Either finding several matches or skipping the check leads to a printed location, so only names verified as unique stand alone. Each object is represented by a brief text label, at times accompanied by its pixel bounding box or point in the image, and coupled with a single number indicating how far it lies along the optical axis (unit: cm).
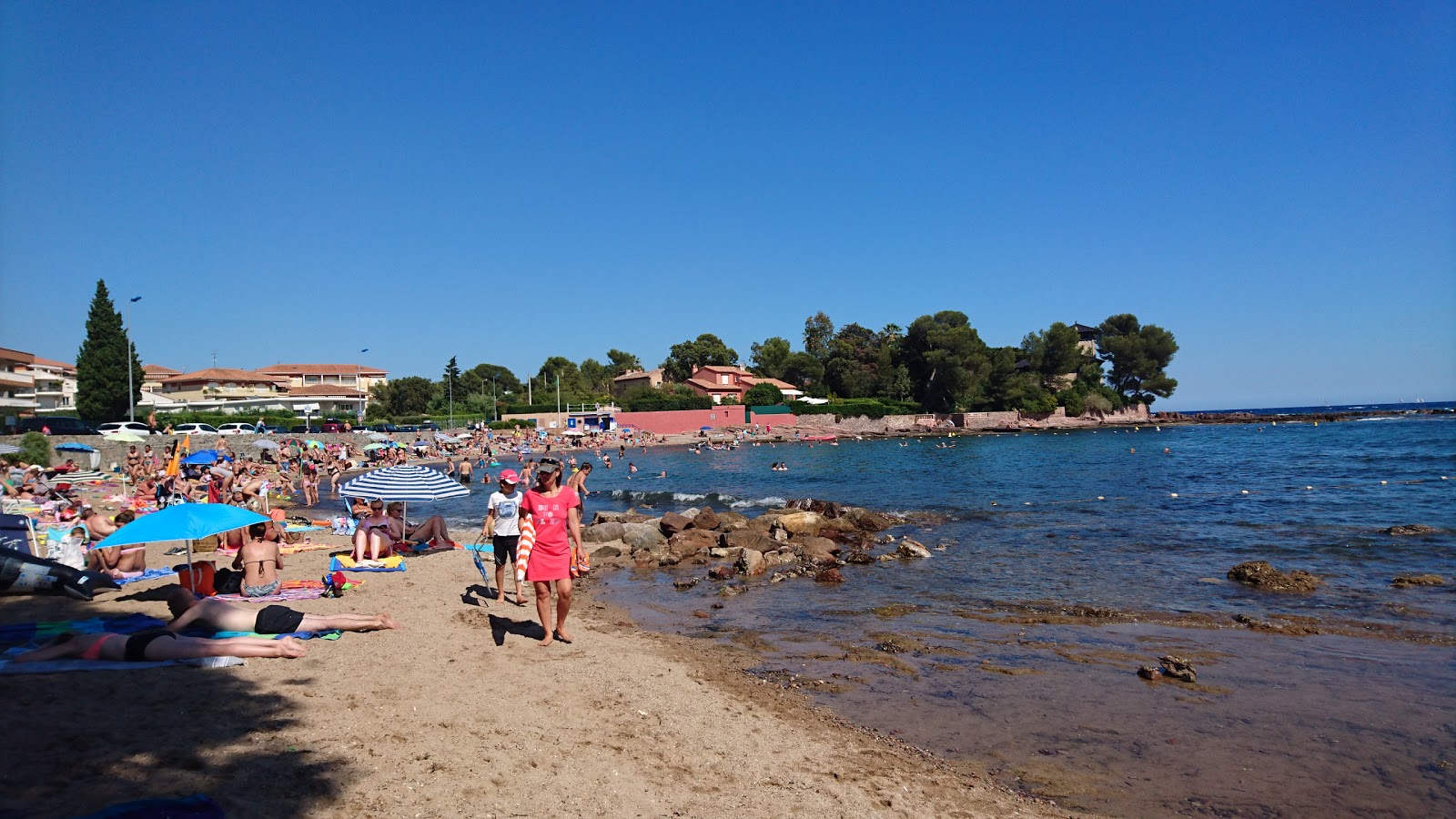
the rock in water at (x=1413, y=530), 1669
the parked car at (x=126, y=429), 3542
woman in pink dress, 730
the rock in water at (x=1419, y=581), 1206
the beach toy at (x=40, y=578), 848
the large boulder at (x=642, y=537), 1662
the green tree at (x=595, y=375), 10934
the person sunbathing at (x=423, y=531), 1410
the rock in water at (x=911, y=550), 1514
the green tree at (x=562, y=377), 9431
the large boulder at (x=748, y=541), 1587
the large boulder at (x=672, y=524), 1795
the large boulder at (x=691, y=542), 1569
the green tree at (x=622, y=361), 12044
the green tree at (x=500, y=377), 11075
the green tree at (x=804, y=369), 9444
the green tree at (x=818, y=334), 10406
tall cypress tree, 5219
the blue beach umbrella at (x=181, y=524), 796
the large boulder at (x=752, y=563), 1361
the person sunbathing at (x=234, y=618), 686
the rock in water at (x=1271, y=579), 1186
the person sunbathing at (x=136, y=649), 583
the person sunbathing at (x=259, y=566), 914
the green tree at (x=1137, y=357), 9081
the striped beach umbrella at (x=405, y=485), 1270
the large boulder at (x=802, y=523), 1814
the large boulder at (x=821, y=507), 2095
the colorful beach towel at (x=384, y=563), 1144
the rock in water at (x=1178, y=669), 779
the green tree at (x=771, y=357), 10219
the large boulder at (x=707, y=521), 1858
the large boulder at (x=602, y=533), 1761
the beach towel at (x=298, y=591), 905
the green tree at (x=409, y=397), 8488
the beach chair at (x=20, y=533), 1059
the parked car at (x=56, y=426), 3538
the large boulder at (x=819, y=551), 1454
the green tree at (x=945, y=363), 8131
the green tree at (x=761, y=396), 8088
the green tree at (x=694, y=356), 10200
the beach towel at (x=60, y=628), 633
